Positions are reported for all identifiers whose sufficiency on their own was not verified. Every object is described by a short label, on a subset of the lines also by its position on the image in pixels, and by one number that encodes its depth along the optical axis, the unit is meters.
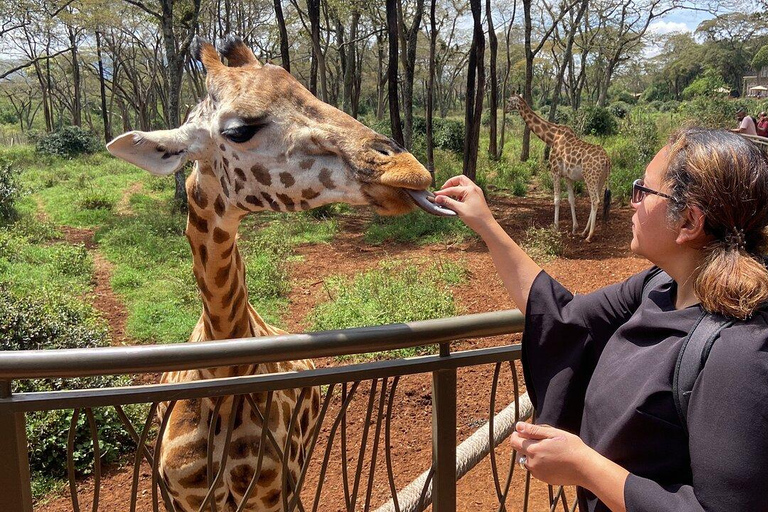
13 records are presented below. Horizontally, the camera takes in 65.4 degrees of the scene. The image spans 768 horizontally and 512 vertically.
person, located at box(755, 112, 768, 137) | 11.46
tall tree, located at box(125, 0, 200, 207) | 11.38
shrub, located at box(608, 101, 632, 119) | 29.43
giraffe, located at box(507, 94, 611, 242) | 9.63
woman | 0.99
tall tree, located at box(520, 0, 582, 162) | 14.56
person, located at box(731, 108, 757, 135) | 9.81
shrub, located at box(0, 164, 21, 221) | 11.10
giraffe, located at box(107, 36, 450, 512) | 2.07
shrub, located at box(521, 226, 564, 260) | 8.61
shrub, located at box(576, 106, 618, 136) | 20.25
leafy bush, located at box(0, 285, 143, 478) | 4.12
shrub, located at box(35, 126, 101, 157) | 22.78
